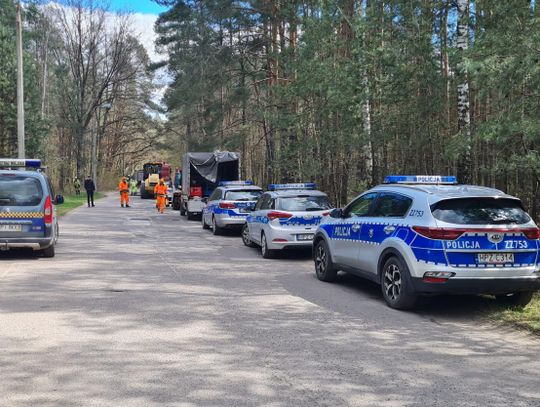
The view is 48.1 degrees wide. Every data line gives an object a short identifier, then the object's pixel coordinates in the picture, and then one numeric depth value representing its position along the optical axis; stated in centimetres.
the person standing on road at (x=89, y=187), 3234
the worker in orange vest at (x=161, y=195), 2986
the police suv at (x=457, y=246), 745
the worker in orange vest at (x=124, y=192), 3317
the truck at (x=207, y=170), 2653
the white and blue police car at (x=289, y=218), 1305
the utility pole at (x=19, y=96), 2309
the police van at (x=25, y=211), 1211
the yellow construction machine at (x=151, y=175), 4972
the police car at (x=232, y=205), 1825
